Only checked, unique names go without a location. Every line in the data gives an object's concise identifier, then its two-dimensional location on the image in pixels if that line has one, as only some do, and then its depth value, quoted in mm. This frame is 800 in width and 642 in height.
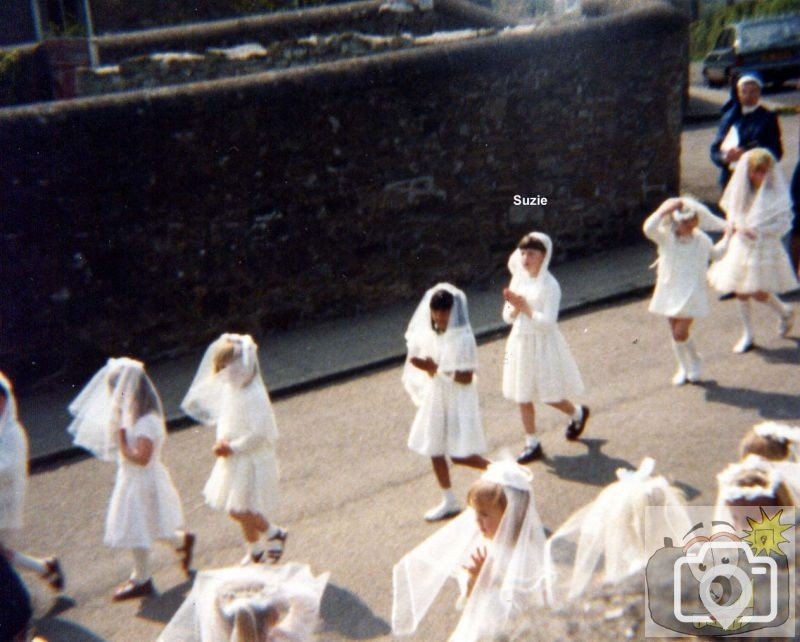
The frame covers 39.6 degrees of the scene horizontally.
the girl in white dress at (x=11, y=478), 6465
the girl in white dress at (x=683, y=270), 8773
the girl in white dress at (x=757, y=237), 9305
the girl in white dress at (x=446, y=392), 7020
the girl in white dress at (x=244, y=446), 6594
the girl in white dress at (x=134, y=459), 6582
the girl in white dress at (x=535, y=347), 7773
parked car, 23547
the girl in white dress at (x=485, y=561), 4637
